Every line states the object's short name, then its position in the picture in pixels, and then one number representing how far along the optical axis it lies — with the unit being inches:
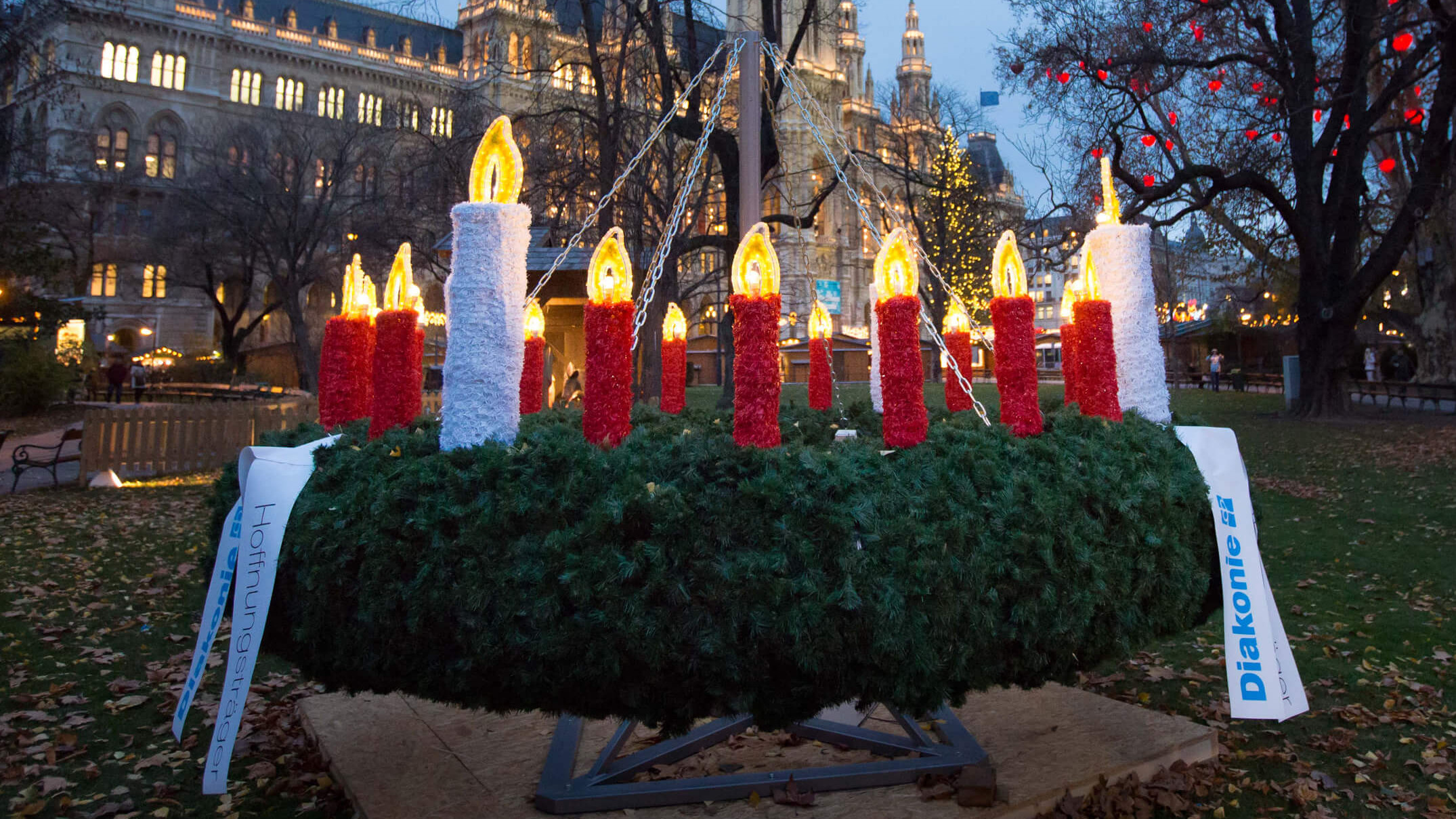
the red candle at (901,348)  138.3
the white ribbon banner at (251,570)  129.1
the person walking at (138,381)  1212.3
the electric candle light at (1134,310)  177.6
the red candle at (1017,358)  152.8
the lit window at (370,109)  2160.1
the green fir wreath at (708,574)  109.3
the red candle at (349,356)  184.5
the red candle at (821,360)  264.1
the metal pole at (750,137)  258.5
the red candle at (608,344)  141.1
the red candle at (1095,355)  169.0
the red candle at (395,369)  160.7
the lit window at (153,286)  2187.5
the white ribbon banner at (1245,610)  145.2
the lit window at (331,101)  2315.6
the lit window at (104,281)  2119.8
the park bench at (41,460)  522.9
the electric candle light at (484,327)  134.1
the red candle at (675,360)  242.1
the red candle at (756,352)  128.3
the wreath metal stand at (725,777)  152.7
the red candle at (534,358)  220.5
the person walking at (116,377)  1138.0
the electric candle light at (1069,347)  177.9
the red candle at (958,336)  206.2
